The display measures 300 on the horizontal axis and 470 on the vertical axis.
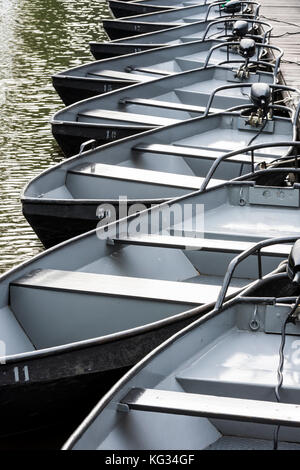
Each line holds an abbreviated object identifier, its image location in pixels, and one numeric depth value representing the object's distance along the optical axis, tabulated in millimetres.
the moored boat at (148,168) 10986
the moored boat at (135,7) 27376
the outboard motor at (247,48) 14762
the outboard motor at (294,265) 6583
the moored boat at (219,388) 6233
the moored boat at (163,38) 20691
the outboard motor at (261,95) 12076
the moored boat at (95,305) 7558
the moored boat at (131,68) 17322
